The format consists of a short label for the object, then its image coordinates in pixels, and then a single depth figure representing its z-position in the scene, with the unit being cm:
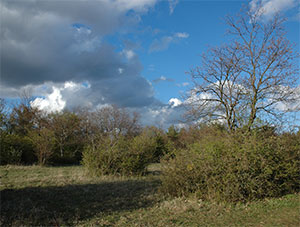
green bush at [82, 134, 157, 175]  1205
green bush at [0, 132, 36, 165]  1773
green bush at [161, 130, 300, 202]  673
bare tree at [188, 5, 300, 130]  1115
